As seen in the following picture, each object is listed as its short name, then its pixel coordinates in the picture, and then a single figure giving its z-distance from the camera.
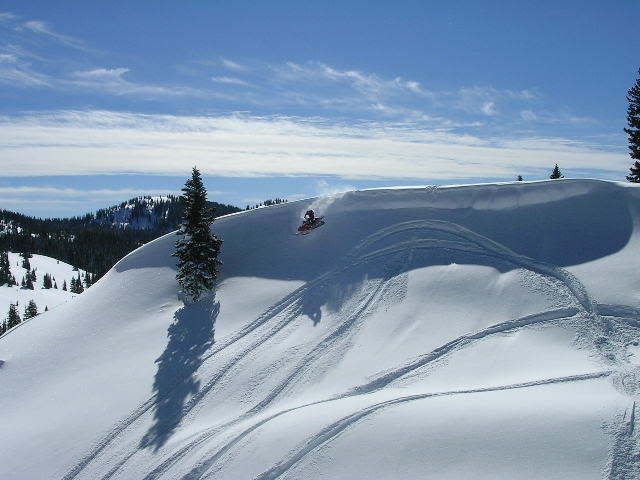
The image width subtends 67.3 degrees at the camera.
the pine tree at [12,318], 77.88
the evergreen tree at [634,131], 33.69
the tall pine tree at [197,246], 26.42
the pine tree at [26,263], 153.12
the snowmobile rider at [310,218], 30.35
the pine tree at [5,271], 133.75
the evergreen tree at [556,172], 44.76
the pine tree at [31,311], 76.29
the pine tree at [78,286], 132.85
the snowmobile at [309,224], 30.30
